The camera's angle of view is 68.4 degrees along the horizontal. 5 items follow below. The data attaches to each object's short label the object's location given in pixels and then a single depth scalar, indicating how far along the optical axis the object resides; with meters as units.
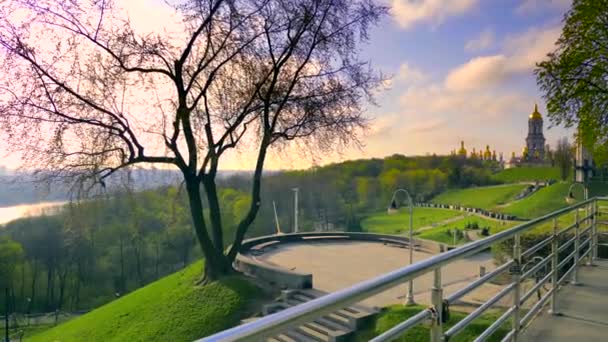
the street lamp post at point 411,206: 10.52
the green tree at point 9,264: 34.94
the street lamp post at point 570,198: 17.09
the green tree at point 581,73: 8.99
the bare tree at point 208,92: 10.38
